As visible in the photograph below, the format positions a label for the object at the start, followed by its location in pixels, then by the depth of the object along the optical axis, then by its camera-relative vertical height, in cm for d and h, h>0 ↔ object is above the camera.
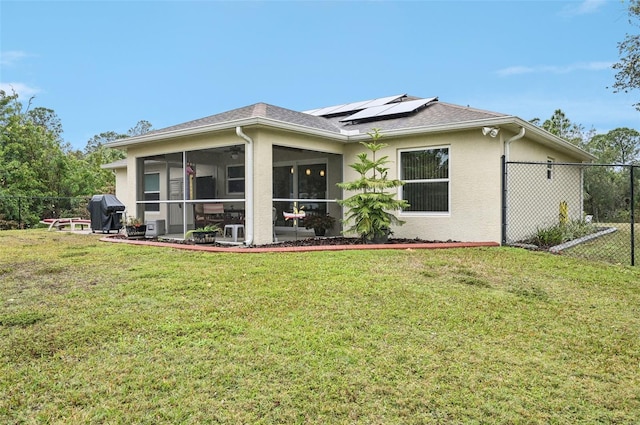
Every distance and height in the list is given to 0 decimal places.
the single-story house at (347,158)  845 +138
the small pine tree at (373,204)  845 +20
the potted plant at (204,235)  907 -48
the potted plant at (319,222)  1037 -22
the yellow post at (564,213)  1236 -2
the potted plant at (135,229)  1042 -38
